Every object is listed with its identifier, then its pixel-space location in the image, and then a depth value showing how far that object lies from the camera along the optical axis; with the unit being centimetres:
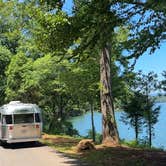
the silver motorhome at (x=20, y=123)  1210
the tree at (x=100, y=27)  722
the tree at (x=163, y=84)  1762
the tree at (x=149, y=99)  2080
